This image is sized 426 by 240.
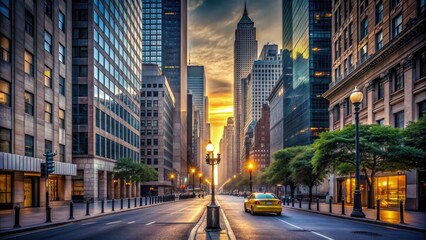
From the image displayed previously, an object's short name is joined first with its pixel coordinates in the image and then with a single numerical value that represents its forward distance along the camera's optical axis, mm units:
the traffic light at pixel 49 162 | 24919
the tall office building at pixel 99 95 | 59375
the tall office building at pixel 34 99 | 37438
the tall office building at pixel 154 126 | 128000
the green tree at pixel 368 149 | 31156
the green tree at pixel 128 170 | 67500
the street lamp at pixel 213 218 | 16391
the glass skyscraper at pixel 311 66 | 104500
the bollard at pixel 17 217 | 19320
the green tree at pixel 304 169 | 51597
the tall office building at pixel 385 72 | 36875
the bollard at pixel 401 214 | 20844
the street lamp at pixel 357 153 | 25969
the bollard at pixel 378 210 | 23289
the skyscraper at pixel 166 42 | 190500
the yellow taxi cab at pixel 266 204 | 28188
